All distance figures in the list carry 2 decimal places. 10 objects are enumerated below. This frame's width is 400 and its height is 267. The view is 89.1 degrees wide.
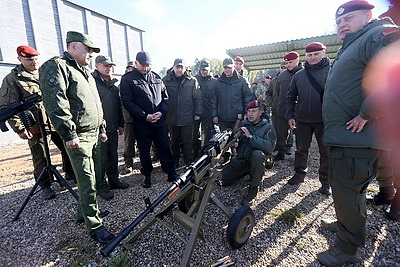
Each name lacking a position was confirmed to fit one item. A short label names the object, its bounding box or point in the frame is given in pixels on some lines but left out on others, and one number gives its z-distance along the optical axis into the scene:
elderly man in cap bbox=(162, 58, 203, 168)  4.86
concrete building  10.98
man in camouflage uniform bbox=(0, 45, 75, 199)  3.68
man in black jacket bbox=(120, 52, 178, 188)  3.96
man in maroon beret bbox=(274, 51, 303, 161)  4.96
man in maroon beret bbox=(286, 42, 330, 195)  3.69
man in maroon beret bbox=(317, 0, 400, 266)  1.98
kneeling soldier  3.54
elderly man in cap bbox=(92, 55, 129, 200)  3.93
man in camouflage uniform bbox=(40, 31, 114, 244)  2.35
